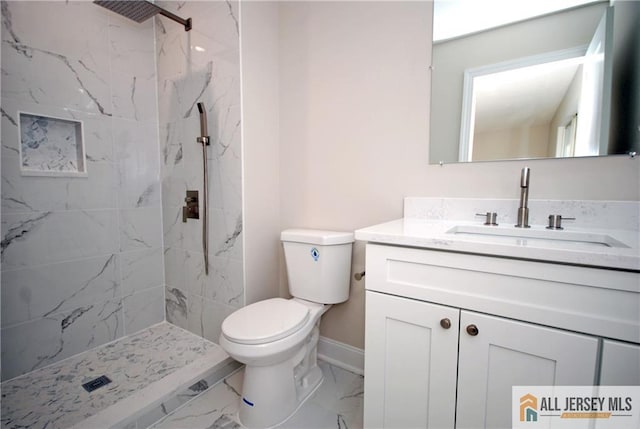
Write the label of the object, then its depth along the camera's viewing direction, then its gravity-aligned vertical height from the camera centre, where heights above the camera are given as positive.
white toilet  1.17 -0.60
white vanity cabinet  0.68 -0.39
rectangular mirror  1.02 +0.45
